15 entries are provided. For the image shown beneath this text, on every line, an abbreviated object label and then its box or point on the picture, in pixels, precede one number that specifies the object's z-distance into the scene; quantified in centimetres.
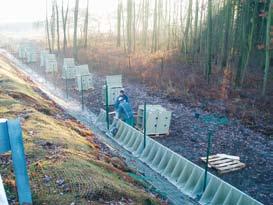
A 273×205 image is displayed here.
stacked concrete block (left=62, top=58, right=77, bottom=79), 2934
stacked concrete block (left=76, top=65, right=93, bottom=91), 2540
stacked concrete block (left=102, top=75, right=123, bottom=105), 2132
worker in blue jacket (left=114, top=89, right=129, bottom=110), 1686
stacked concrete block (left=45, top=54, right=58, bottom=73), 3294
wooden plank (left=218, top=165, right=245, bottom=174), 1246
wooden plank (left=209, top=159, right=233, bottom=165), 1294
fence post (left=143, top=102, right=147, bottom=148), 1480
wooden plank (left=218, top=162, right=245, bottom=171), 1253
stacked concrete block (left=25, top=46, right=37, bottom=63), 4094
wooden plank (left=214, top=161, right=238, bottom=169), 1267
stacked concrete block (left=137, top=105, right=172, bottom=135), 1580
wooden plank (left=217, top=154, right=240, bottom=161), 1333
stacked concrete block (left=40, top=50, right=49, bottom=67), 3586
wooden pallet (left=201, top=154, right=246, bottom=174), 1259
